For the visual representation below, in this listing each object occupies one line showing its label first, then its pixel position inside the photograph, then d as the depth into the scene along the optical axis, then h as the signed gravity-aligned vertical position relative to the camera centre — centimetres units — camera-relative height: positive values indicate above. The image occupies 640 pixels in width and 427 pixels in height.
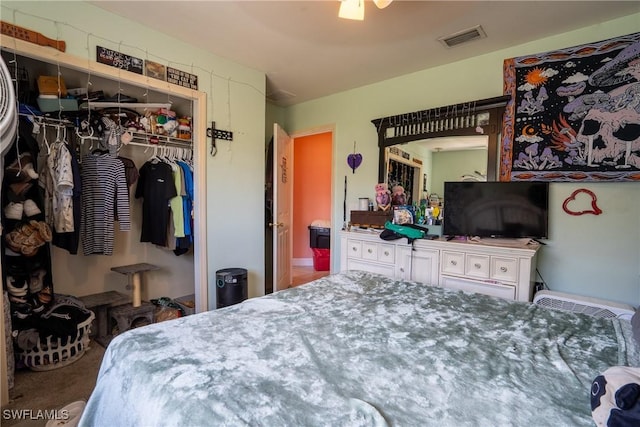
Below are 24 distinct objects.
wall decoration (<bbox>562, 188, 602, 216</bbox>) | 226 +0
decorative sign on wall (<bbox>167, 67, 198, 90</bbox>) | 250 +103
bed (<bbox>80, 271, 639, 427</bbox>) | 74 -50
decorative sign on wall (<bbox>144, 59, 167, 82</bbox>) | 237 +104
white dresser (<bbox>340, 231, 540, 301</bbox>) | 221 -50
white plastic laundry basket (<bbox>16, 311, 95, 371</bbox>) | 212 -111
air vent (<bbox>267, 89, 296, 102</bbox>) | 371 +134
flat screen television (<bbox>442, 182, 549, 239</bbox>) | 242 -5
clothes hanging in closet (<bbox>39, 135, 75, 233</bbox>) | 227 +7
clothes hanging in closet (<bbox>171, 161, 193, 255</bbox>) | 289 -11
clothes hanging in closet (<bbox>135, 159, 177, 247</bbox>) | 288 +1
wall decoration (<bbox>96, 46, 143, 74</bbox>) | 213 +102
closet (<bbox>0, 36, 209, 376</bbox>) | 234 +45
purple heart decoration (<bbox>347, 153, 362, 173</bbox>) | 353 +49
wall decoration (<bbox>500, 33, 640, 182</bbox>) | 211 +68
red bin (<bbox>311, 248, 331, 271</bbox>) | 498 -94
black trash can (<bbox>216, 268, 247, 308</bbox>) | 276 -78
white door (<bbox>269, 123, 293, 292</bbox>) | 329 -5
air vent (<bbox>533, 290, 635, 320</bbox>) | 197 -68
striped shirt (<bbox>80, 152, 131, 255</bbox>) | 253 -4
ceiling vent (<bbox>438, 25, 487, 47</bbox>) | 231 +132
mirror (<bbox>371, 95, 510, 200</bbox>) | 266 +69
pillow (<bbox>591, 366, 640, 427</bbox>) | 64 -44
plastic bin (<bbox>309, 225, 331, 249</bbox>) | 507 -60
